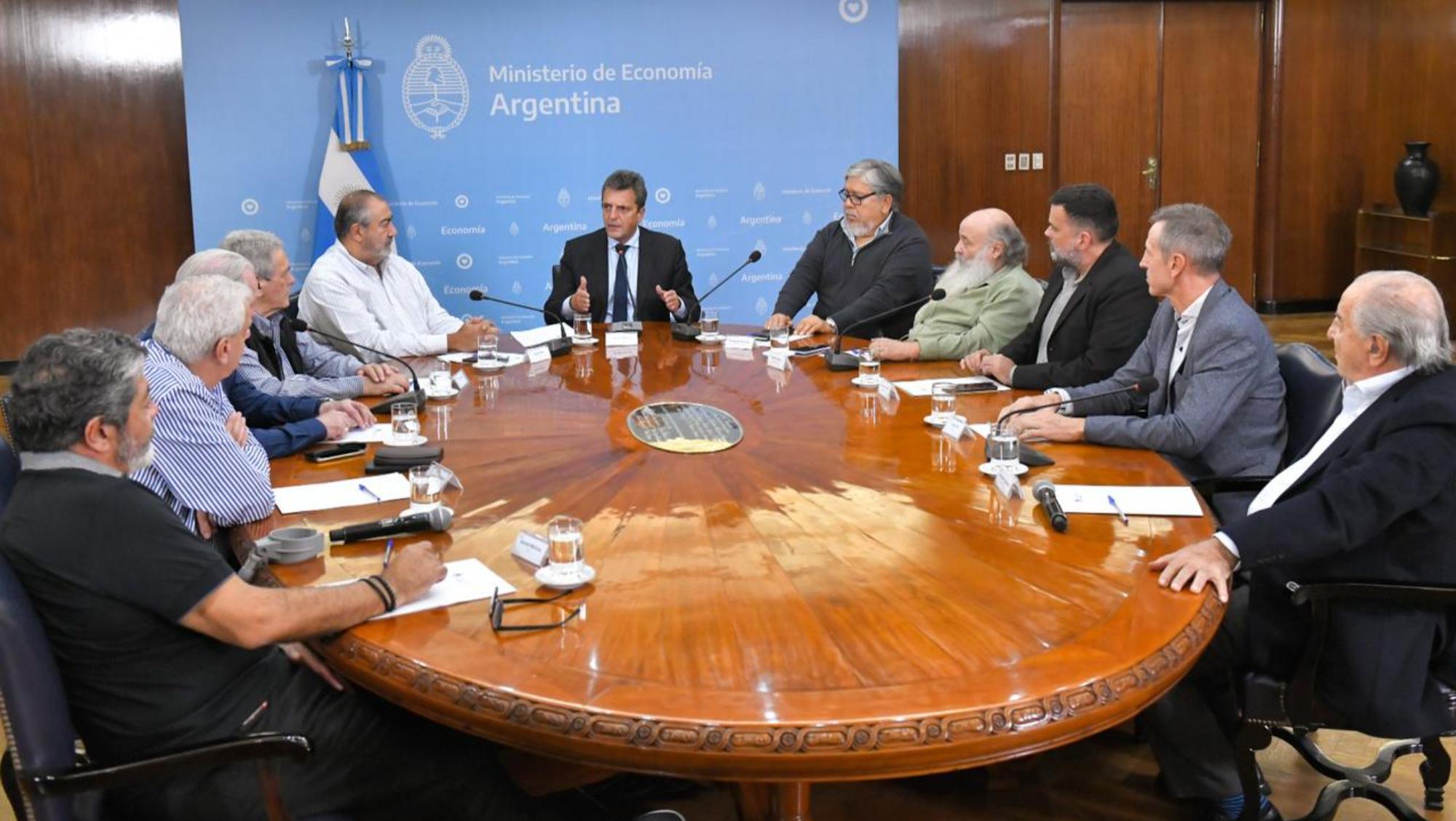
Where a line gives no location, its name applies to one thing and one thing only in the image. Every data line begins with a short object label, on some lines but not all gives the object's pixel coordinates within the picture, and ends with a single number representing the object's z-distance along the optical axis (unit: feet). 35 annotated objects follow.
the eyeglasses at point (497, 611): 6.66
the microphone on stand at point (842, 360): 13.43
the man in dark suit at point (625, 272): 18.44
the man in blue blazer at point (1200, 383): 10.37
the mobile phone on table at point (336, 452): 10.14
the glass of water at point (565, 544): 7.23
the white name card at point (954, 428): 10.36
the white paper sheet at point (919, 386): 12.29
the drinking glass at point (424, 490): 8.30
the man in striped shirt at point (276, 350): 12.39
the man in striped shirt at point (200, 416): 8.57
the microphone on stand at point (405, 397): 11.40
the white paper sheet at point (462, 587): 7.02
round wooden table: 5.69
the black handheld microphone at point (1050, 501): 8.00
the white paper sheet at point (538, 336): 15.38
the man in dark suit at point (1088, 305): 12.66
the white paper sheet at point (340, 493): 8.87
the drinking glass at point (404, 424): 10.47
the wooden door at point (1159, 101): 28.96
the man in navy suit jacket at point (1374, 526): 7.75
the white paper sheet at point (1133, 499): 8.46
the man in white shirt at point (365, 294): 14.96
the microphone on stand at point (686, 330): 15.71
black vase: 27.76
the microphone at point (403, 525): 8.01
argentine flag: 21.65
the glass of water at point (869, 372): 12.39
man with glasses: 17.03
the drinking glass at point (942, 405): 10.75
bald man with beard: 14.38
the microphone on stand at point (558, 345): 14.84
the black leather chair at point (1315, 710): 7.63
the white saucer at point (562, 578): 7.08
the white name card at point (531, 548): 7.47
